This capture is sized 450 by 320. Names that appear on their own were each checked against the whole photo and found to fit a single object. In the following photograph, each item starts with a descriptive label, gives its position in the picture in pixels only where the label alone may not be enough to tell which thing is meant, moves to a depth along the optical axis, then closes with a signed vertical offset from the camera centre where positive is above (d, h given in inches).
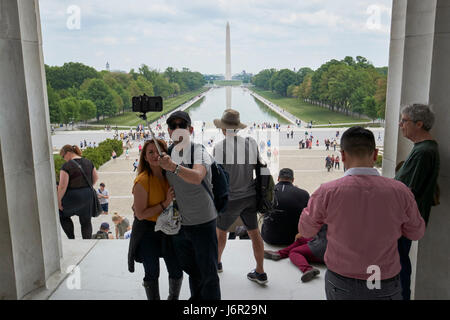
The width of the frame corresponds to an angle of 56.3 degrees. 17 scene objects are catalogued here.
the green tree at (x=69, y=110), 1972.2 -145.7
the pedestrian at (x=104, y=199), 472.7 -137.0
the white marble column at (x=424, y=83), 132.6 -1.9
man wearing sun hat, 154.5 -33.1
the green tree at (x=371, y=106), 1995.6 -134.5
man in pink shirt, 85.3 -29.3
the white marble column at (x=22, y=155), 137.6 -25.9
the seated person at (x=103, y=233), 235.6 -89.5
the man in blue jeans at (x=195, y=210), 116.9 -37.0
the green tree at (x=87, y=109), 2102.6 -147.7
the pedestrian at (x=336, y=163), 1145.5 -233.1
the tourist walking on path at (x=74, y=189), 209.3 -54.5
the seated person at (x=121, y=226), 335.3 -116.3
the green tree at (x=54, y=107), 1936.5 -127.4
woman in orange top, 120.3 -38.2
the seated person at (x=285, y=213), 191.8 -60.8
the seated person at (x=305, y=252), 170.2 -72.3
